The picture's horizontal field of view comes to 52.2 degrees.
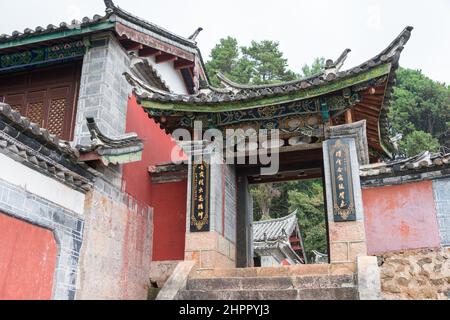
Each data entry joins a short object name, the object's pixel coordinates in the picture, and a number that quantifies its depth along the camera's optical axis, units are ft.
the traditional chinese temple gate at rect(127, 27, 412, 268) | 23.59
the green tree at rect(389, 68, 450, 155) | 93.45
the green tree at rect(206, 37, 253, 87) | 96.43
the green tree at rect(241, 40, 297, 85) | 97.89
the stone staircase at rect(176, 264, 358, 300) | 19.97
